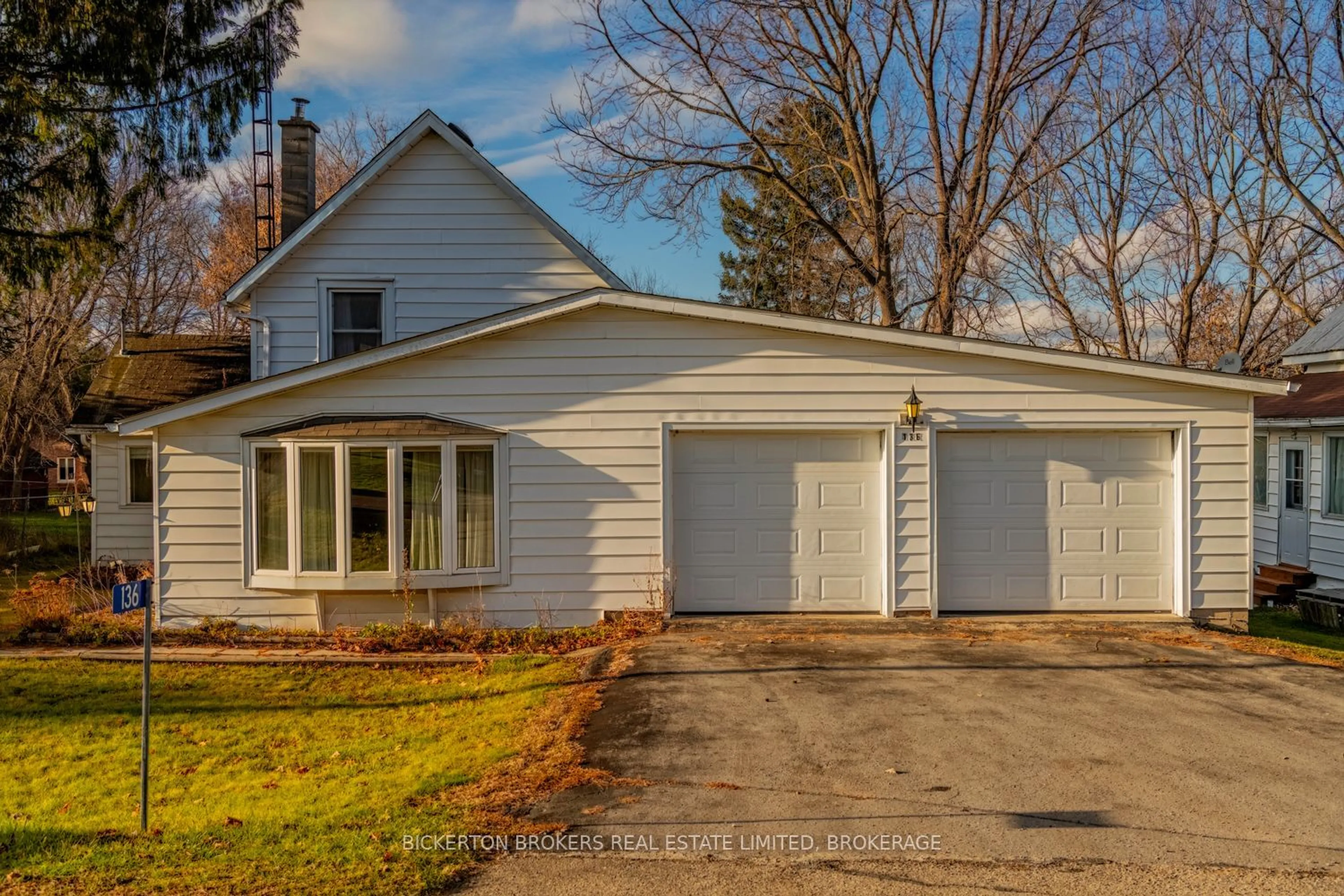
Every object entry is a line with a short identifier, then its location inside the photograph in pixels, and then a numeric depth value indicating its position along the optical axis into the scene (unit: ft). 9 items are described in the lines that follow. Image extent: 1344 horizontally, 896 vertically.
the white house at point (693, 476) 34.09
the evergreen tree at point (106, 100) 40.45
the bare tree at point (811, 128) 57.57
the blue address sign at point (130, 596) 17.52
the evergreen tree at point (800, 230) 63.46
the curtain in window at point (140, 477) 54.65
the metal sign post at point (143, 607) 16.84
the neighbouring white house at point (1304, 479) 54.08
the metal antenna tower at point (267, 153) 46.50
